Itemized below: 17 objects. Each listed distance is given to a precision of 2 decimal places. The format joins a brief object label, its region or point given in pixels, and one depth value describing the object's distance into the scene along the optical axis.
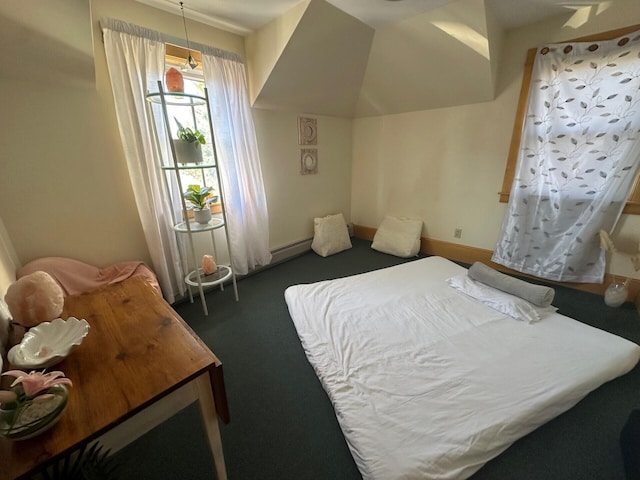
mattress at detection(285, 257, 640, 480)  1.02
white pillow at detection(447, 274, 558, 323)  1.70
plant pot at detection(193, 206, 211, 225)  2.12
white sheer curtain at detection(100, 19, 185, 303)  1.73
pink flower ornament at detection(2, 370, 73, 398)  0.60
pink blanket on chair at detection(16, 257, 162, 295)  1.57
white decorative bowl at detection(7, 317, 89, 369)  0.73
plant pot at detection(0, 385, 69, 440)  0.54
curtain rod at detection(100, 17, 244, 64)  1.67
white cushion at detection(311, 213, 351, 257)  3.33
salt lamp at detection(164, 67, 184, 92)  1.74
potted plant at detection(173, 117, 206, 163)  1.87
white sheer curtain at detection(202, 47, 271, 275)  2.23
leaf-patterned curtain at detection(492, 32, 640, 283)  1.92
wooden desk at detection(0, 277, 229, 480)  0.56
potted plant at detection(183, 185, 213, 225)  2.05
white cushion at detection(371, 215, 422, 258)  3.20
